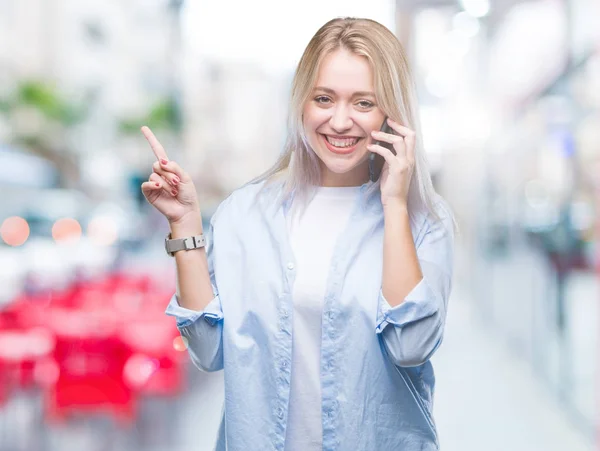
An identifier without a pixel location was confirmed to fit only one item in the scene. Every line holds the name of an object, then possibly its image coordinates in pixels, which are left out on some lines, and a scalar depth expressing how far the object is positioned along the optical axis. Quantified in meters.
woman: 1.64
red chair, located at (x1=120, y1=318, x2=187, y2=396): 4.74
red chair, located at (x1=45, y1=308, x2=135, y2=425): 4.59
